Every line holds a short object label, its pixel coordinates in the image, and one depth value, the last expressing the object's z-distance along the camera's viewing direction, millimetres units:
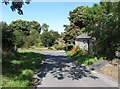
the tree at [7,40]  10314
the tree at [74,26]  19097
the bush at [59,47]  20714
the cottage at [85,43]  12693
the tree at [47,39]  23059
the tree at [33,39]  22131
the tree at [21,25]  28225
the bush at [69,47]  18327
